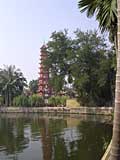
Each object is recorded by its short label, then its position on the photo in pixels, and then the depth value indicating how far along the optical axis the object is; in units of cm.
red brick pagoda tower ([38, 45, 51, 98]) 4973
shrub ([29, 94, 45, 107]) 4532
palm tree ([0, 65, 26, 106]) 4781
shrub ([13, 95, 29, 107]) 4600
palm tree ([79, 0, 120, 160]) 352
